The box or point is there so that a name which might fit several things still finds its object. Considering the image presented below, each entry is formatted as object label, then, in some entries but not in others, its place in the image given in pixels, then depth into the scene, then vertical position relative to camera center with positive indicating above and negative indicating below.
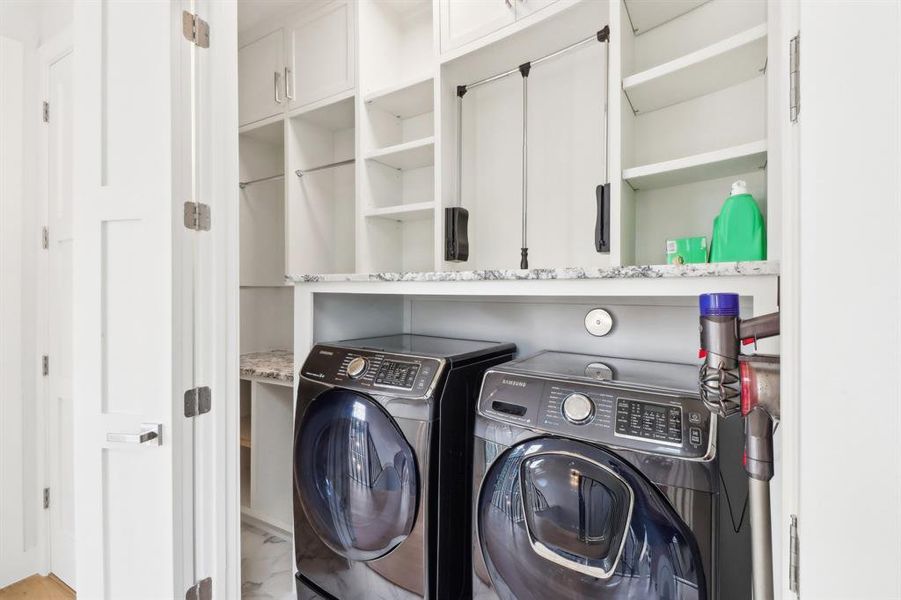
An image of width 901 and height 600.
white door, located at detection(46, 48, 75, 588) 1.96 -0.12
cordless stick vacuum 0.65 -0.15
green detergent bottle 1.28 +0.20
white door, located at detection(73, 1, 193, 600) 1.26 +0.00
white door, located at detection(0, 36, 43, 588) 1.96 -0.25
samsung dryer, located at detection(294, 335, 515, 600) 1.26 -0.55
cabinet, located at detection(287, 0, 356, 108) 2.23 +1.33
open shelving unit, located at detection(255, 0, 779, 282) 1.44 +0.70
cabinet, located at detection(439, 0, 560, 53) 1.65 +1.14
